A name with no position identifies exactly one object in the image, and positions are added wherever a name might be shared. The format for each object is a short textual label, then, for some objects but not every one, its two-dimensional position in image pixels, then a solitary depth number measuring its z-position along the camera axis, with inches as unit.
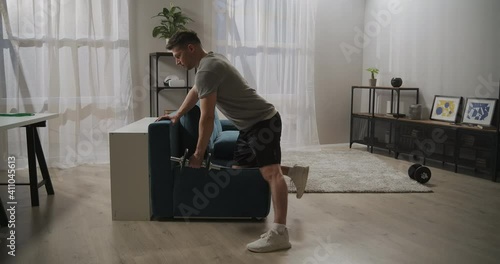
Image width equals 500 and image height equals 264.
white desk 116.4
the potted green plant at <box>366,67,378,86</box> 228.8
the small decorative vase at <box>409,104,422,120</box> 204.2
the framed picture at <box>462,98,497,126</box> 175.6
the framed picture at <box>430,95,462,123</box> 190.5
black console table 170.9
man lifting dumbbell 97.4
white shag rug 151.7
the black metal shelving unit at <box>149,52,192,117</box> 201.9
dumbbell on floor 159.3
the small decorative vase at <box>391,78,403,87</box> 214.5
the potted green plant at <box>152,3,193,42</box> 192.7
